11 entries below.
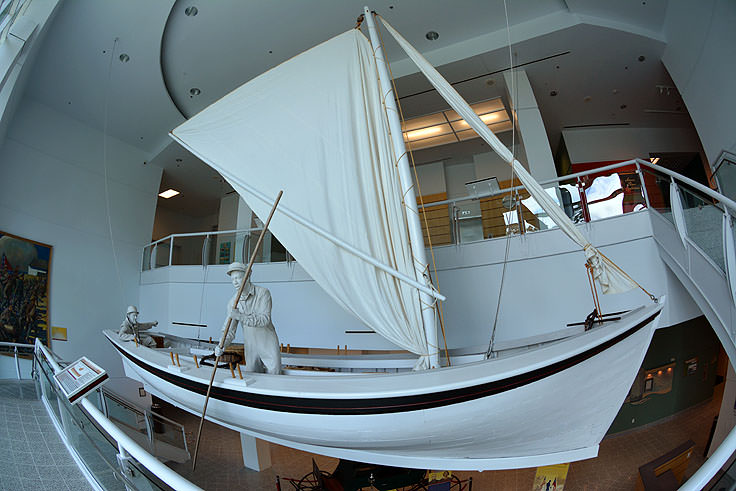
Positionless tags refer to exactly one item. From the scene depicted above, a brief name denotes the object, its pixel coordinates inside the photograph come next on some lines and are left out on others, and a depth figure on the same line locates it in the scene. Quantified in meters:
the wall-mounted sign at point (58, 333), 7.76
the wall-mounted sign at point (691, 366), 6.26
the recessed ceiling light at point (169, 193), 13.13
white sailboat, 2.31
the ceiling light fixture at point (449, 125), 9.23
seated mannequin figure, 5.36
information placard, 2.18
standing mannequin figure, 3.44
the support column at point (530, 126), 7.09
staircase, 3.34
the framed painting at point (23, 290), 7.02
